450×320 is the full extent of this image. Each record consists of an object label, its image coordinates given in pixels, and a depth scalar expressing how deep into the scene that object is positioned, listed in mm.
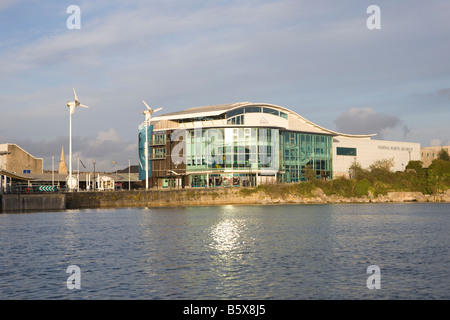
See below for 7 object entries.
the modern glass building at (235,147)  141875
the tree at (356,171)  151462
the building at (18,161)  183375
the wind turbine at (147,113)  149500
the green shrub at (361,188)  146875
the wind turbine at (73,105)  137850
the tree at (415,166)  162175
